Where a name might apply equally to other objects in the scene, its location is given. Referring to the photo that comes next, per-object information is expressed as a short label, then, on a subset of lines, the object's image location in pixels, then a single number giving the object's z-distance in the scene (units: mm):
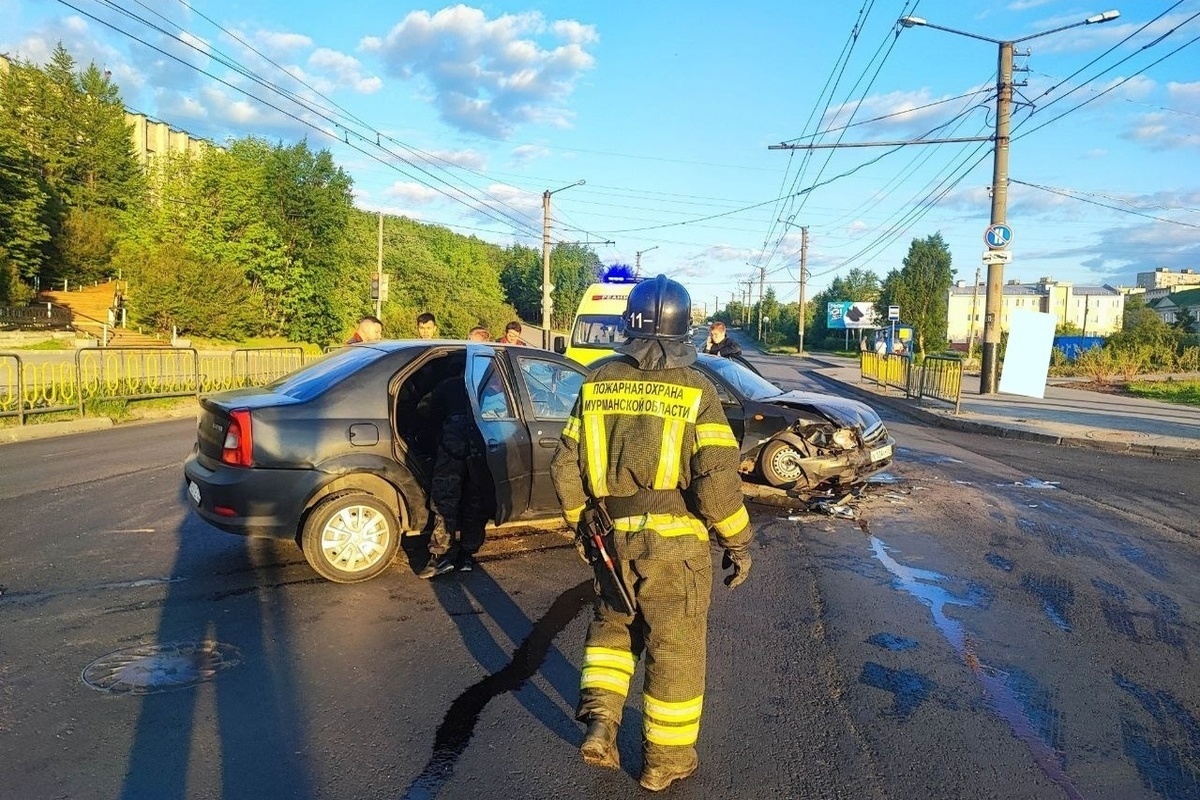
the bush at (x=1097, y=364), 30234
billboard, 61312
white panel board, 16234
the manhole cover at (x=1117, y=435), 13492
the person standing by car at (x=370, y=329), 9469
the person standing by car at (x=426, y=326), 9789
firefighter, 2969
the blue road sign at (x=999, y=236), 19109
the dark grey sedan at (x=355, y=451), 5031
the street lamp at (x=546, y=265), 34375
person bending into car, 5418
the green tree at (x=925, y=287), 54062
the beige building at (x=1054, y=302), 123125
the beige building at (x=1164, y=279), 156962
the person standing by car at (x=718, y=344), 13555
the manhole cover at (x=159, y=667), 3725
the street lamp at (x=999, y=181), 19422
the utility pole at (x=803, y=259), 56031
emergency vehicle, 16531
